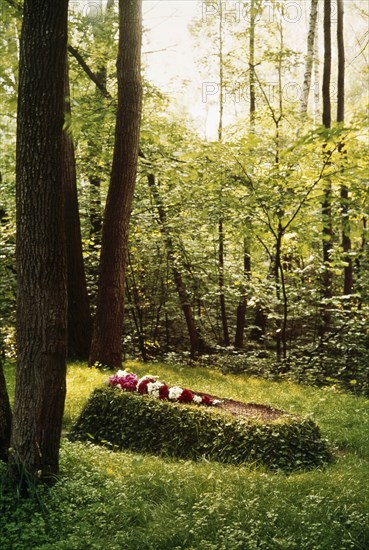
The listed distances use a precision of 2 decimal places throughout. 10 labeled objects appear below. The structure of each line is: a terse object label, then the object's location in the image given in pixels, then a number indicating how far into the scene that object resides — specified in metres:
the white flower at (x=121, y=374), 7.40
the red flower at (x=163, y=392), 6.84
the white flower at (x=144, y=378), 7.12
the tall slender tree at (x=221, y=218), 13.49
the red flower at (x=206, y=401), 6.83
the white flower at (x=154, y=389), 6.87
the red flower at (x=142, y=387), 7.03
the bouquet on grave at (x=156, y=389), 6.79
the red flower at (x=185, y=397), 6.78
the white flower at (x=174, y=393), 6.76
